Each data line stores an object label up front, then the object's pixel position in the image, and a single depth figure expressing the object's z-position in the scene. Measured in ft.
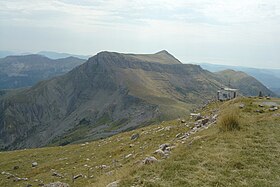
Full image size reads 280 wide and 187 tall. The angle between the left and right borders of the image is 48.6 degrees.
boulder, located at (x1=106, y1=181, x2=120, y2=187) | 45.77
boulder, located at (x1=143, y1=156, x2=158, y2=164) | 54.54
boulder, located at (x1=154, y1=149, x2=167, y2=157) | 63.16
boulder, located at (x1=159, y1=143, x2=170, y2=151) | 73.10
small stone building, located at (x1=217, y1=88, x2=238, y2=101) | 174.55
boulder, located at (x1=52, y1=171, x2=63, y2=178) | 104.54
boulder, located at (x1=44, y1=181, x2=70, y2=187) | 80.39
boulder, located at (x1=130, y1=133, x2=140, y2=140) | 141.38
